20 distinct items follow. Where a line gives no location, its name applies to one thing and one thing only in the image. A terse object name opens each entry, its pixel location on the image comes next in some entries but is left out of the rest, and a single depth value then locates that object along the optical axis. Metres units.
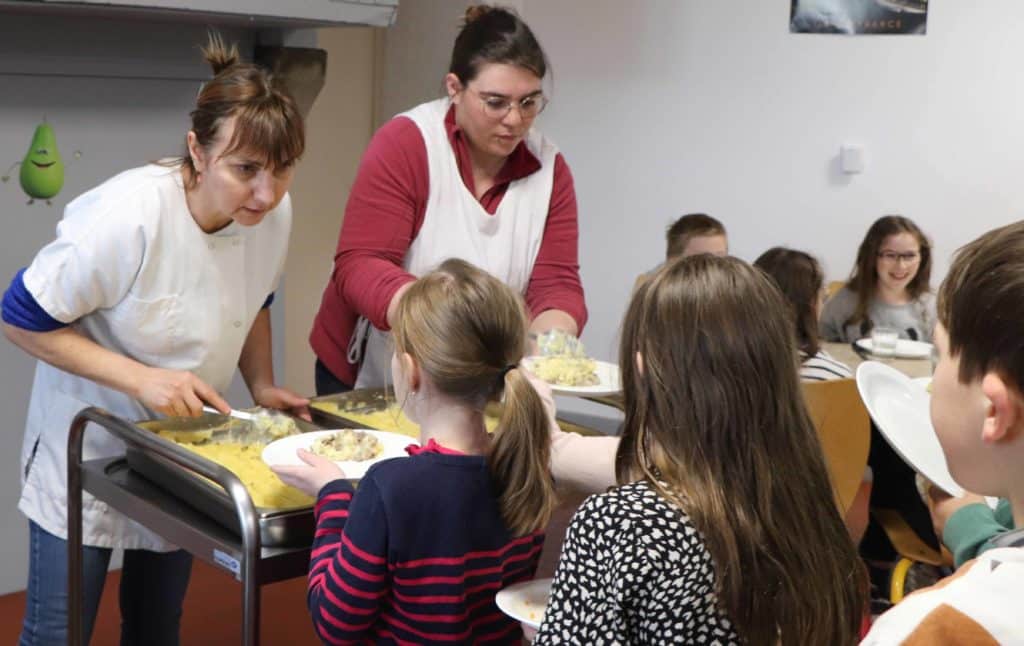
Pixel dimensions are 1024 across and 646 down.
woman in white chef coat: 1.91
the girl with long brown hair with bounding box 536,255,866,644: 1.26
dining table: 3.35
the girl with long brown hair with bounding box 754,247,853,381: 2.81
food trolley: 1.62
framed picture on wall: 4.60
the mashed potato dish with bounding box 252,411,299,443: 1.93
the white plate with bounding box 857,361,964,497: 1.69
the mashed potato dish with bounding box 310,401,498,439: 2.03
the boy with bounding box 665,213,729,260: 3.84
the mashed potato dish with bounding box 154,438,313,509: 1.69
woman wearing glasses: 2.29
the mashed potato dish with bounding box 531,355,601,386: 2.25
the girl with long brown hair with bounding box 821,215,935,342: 4.24
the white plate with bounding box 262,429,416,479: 1.72
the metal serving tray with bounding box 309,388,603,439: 2.08
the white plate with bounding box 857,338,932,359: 3.60
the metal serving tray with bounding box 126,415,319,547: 1.66
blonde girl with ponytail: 1.47
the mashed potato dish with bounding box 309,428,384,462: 1.77
